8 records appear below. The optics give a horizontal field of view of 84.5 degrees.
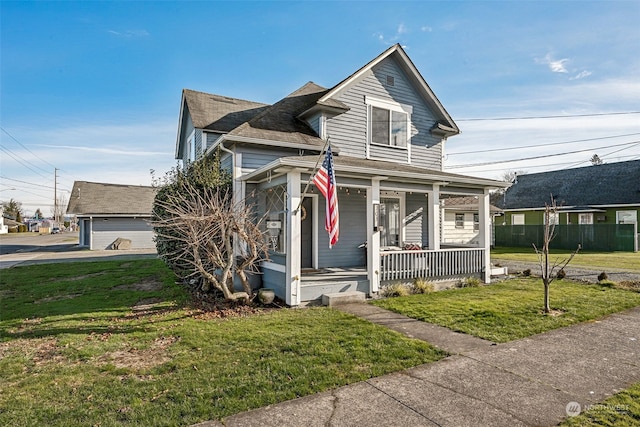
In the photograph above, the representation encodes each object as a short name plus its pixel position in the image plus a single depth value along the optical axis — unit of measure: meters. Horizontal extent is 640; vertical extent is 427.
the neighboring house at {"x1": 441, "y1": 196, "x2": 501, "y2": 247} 20.66
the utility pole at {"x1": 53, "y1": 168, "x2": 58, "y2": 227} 63.16
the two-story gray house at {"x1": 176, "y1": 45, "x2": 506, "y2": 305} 8.91
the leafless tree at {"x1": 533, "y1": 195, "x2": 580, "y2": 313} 7.60
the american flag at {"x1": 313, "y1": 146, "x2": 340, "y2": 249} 7.34
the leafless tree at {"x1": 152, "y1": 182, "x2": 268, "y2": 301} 7.26
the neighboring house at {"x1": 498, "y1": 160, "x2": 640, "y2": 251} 25.53
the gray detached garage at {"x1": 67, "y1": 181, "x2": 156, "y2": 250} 25.88
